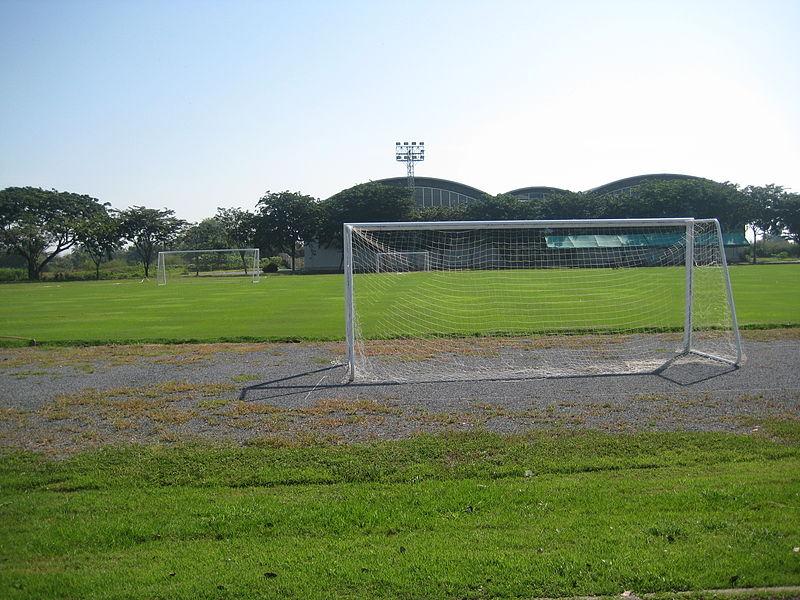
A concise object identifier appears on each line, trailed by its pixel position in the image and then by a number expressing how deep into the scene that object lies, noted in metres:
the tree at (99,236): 73.38
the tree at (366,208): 74.25
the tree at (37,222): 70.88
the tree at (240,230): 78.25
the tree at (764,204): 77.31
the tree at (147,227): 77.12
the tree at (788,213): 77.25
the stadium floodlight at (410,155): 82.38
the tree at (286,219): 75.06
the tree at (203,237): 87.25
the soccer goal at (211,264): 77.07
